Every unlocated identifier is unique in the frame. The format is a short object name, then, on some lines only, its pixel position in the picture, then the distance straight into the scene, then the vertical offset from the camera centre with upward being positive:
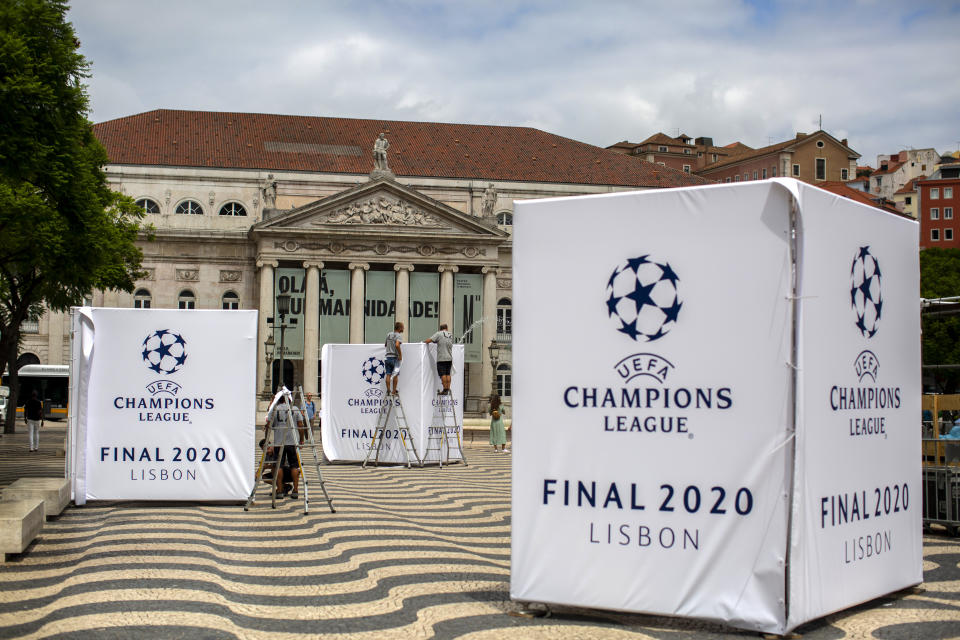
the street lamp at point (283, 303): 30.65 +1.43
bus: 58.62 -1.87
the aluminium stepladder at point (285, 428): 13.69 -1.02
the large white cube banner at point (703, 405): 6.75 -0.31
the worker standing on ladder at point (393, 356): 20.30 -0.02
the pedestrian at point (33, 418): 27.03 -1.71
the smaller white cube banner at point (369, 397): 20.92 -0.85
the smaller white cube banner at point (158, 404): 13.84 -0.68
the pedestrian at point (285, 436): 13.97 -1.08
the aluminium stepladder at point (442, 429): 21.61 -1.51
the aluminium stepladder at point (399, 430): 20.88 -1.50
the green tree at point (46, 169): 15.16 +2.97
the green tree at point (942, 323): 65.25 +2.34
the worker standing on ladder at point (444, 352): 20.77 +0.06
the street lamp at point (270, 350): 44.20 +0.13
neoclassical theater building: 61.69 +7.11
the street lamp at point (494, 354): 52.37 +0.10
